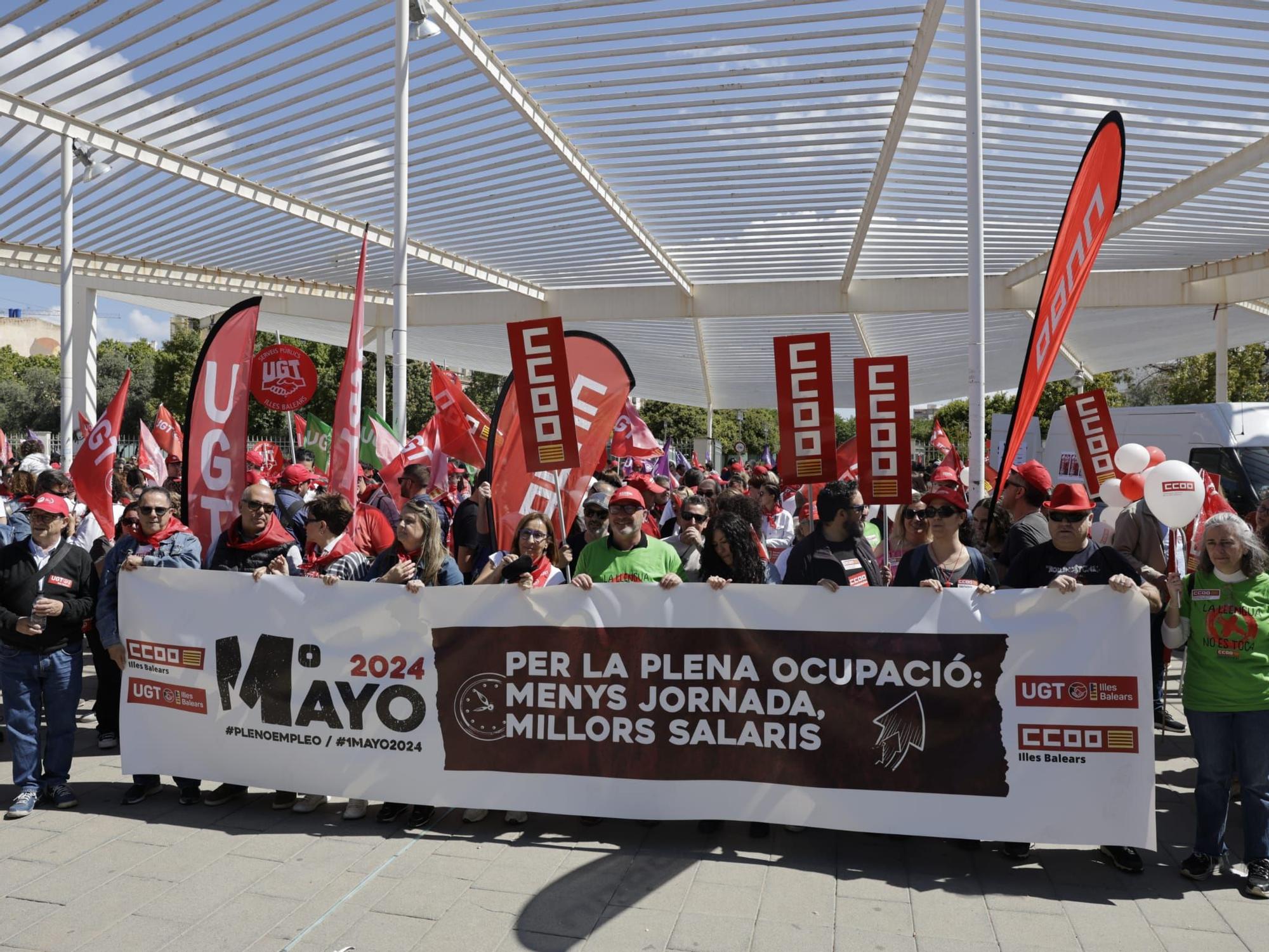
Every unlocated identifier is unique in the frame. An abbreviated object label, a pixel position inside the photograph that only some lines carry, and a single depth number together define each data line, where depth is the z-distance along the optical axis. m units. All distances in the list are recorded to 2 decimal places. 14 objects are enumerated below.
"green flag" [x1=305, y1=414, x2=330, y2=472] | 13.63
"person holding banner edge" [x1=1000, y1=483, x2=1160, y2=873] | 4.77
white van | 13.55
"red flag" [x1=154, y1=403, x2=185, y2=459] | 13.70
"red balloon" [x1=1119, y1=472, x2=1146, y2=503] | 7.48
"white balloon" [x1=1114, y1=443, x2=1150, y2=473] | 7.68
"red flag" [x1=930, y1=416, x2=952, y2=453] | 13.39
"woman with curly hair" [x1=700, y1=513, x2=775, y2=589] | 5.34
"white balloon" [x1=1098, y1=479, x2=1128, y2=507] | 8.02
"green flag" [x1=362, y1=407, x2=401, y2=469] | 10.85
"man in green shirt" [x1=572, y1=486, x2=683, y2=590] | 5.57
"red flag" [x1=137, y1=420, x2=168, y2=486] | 10.32
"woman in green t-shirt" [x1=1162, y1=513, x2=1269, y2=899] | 4.48
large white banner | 4.62
